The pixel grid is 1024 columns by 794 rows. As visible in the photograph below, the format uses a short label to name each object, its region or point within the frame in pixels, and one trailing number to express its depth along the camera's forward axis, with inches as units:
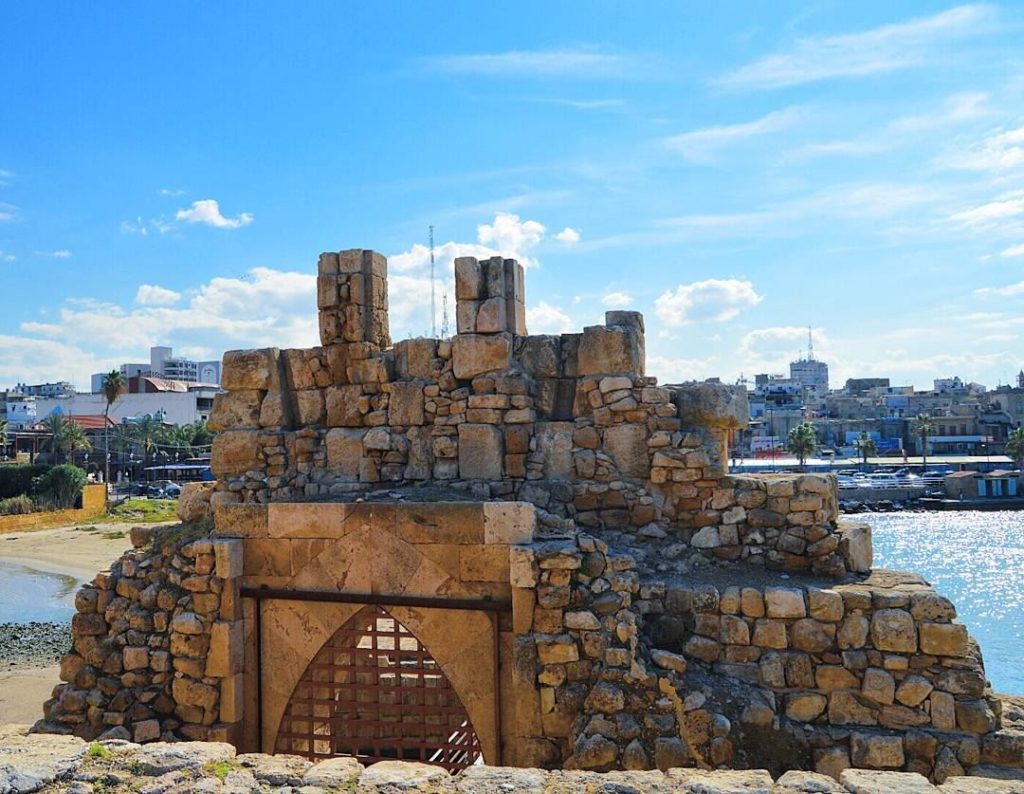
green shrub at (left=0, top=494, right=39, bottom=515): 1700.3
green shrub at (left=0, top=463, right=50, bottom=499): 1811.6
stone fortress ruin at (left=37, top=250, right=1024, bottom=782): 225.6
